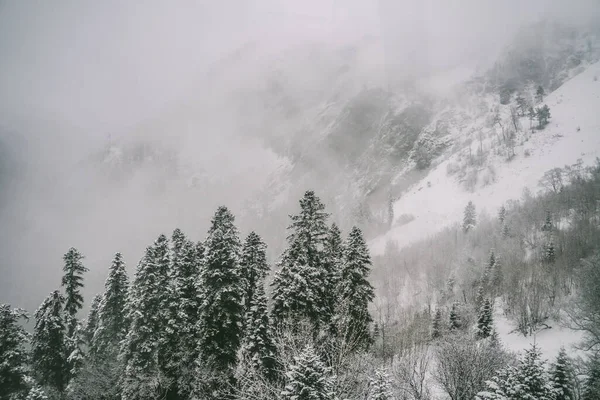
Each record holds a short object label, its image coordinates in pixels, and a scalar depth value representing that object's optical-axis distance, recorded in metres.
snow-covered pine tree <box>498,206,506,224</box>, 153.64
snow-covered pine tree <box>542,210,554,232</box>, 125.94
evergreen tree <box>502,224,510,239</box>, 139.07
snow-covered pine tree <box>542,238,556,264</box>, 101.06
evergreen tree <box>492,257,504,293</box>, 98.91
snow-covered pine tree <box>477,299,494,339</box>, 63.38
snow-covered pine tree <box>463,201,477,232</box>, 168.98
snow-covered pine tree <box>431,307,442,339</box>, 75.69
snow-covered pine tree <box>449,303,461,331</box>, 71.12
